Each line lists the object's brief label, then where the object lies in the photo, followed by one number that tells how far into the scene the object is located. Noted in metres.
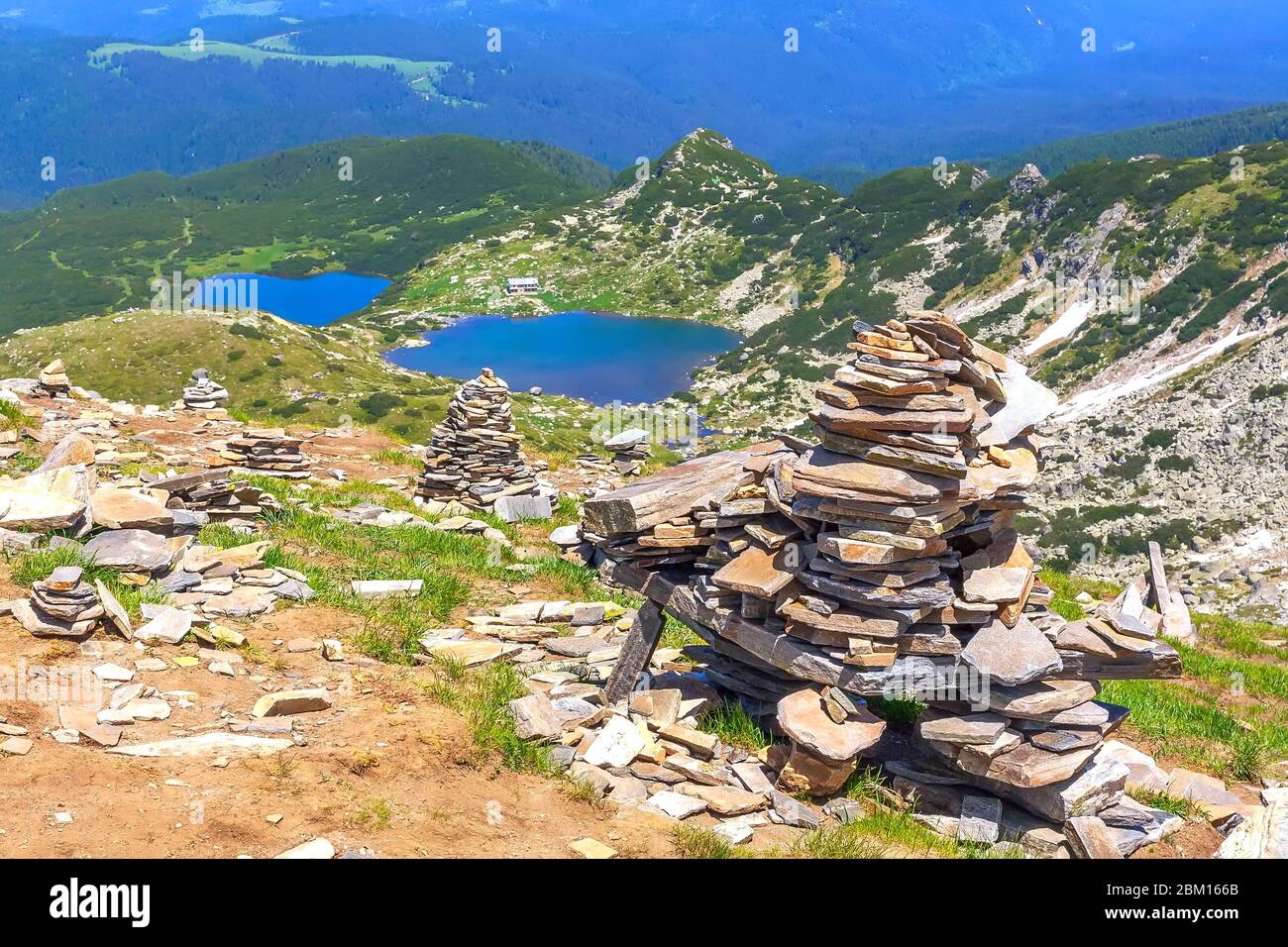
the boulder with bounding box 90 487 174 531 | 14.70
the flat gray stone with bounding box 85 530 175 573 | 13.47
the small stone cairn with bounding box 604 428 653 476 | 35.72
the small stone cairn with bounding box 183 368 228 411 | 38.44
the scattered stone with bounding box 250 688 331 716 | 10.18
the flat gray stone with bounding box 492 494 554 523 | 24.47
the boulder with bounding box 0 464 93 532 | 13.91
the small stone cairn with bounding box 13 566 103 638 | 11.13
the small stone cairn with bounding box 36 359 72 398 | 34.88
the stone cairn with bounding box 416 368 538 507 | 27.59
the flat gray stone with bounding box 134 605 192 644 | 11.61
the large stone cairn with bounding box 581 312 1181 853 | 9.76
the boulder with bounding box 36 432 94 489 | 19.39
